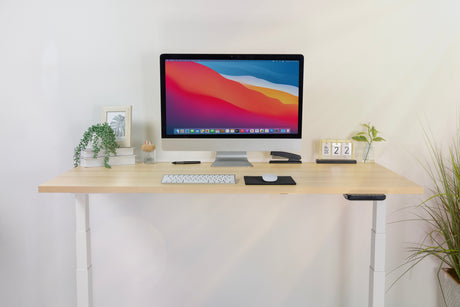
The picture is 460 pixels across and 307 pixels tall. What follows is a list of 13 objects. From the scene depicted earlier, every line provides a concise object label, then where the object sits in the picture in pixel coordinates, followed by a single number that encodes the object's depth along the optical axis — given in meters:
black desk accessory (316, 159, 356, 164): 1.99
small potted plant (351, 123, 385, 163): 1.98
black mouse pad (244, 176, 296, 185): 1.52
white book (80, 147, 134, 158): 1.87
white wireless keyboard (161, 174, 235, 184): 1.54
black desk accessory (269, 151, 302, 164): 2.00
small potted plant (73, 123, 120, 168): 1.85
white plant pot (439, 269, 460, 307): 1.88
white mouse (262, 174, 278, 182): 1.54
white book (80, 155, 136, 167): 1.88
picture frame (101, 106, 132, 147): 1.96
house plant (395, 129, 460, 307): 1.98
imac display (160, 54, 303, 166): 1.84
